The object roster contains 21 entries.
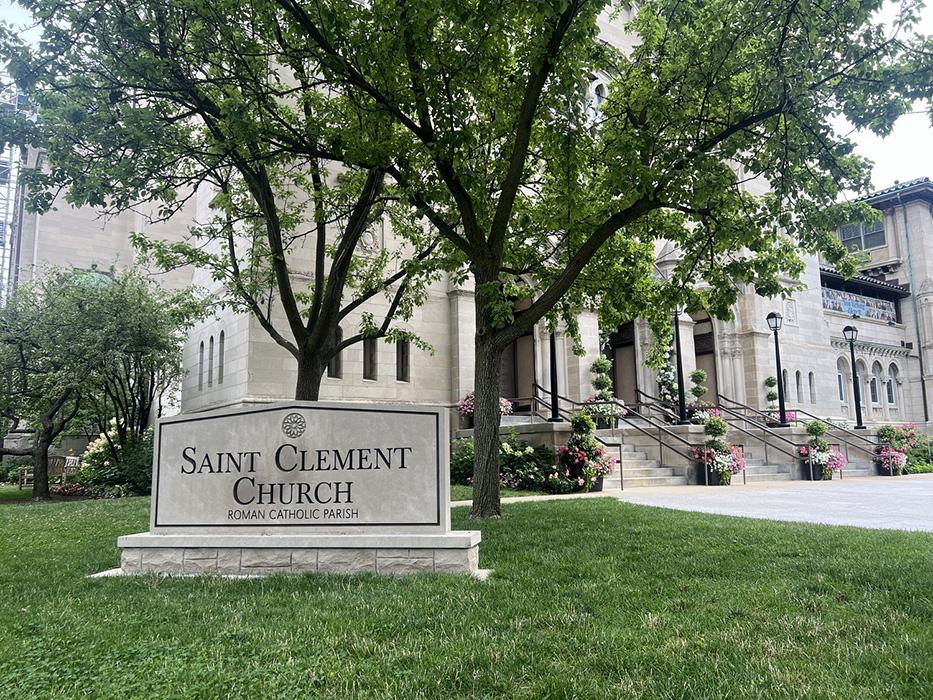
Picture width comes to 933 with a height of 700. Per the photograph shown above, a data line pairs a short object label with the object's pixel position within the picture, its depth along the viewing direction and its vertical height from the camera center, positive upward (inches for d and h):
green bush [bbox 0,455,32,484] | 957.2 -28.8
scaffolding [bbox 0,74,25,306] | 1536.7 +553.7
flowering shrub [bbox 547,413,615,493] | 578.6 -20.6
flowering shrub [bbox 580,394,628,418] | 765.9 +34.3
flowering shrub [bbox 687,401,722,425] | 835.4 +35.2
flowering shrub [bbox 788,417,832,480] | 771.4 -20.8
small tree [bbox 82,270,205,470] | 670.7 +102.1
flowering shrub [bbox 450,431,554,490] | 593.9 -24.1
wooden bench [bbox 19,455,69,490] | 826.8 -31.5
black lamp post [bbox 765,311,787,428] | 866.1 +141.2
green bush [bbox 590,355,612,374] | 863.1 +93.8
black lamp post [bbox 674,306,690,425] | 799.1 +46.5
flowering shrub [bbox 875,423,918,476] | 860.0 -20.3
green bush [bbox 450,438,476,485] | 627.8 -23.5
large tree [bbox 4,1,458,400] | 359.6 +190.0
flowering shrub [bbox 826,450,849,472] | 781.3 -31.6
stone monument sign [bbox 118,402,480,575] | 225.5 -18.6
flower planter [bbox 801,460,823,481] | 772.0 -42.8
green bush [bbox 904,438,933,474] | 962.7 -37.3
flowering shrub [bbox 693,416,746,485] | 689.0 -17.7
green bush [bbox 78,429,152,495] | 652.7 -23.7
